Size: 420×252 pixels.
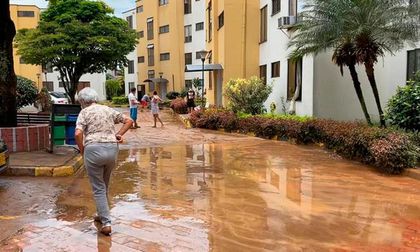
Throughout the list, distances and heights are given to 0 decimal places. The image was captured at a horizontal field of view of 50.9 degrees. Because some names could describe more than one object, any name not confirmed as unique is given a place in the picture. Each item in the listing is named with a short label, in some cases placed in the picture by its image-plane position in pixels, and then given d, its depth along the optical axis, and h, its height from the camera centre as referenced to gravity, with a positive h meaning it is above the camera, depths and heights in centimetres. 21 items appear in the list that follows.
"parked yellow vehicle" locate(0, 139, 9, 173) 711 -98
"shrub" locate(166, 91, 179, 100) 4234 +12
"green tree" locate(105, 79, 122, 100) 5762 +110
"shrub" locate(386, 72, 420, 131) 977 -26
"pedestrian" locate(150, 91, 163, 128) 1922 -43
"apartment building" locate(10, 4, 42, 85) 4994 +858
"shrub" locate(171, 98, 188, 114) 2766 -68
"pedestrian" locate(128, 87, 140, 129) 1816 -36
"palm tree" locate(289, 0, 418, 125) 1101 +171
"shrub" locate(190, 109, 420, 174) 870 -103
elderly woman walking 508 -54
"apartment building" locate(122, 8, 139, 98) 5159 +327
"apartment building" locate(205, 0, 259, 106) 2200 +286
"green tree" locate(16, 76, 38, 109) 1759 +18
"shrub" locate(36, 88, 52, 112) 1990 -25
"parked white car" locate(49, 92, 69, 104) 3033 -4
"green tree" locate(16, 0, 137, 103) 3017 +392
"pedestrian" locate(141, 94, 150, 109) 3473 -47
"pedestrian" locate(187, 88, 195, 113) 2697 -36
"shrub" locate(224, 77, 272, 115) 1736 +8
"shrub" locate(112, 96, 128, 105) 4635 -49
